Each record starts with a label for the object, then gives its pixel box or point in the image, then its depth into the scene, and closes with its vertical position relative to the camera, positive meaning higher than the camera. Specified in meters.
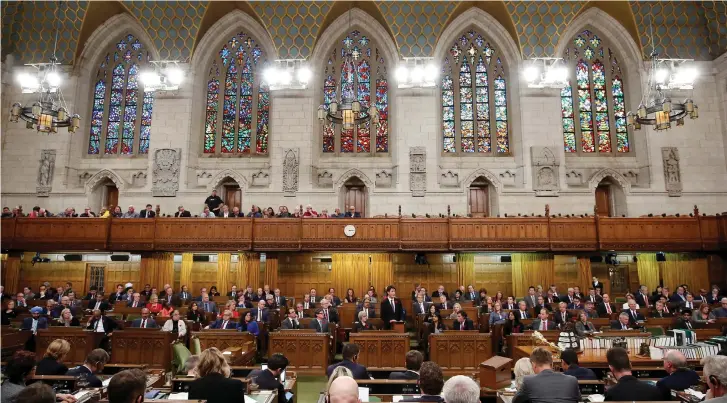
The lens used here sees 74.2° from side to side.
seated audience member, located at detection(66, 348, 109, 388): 4.48 -0.86
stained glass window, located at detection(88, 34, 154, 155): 16.52 +5.90
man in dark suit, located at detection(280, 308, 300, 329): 8.98 -0.85
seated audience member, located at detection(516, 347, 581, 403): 3.45 -0.80
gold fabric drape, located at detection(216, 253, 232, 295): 13.93 +0.06
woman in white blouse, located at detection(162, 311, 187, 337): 8.74 -0.90
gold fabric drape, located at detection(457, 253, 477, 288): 13.95 +0.25
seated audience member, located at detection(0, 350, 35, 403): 3.56 -0.72
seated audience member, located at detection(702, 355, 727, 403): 3.05 -0.62
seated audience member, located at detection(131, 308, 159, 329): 8.90 -0.85
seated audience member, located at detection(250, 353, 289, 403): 4.54 -0.95
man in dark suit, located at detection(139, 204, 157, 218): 13.59 +1.76
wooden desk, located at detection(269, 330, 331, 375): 8.51 -1.26
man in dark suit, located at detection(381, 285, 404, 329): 10.20 -0.69
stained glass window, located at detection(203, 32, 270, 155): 16.53 +6.04
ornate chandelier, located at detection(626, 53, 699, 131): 11.33 +5.64
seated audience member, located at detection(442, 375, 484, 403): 3.02 -0.72
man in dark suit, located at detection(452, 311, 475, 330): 8.98 -0.88
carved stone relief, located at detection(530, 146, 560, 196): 15.20 +3.32
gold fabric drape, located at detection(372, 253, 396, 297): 13.61 +0.12
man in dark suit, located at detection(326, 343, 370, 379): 5.13 -0.93
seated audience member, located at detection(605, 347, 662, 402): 3.68 -0.83
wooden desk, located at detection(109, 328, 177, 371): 8.44 -1.24
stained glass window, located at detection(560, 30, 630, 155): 16.36 +5.99
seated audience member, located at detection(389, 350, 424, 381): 4.82 -0.90
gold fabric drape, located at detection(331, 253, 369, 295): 13.72 +0.15
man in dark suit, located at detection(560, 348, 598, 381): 4.89 -0.93
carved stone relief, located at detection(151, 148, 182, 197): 15.32 +3.29
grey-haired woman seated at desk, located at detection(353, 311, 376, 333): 9.01 -0.89
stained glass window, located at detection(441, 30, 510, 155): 16.38 +6.08
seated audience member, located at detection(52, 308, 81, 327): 8.70 -0.84
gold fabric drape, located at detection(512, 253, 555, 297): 13.55 +0.16
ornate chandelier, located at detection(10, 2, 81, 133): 11.45 +5.18
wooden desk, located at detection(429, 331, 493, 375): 8.47 -1.26
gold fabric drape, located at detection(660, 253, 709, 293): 13.60 +0.17
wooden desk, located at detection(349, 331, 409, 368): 8.53 -1.25
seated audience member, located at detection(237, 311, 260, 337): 9.09 -0.94
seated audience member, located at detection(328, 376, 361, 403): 2.68 -0.64
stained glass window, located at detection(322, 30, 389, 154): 16.52 +6.45
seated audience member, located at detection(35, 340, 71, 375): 4.73 -0.83
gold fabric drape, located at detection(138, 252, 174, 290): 13.34 +0.19
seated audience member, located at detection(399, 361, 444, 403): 3.52 -0.78
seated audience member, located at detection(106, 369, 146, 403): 2.78 -0.65
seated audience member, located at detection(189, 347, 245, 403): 3.64 -0.83
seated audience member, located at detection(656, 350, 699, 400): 4.15 -0.86
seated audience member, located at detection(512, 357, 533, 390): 4.09 -0.79
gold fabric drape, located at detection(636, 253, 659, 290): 14.03 +0.21
